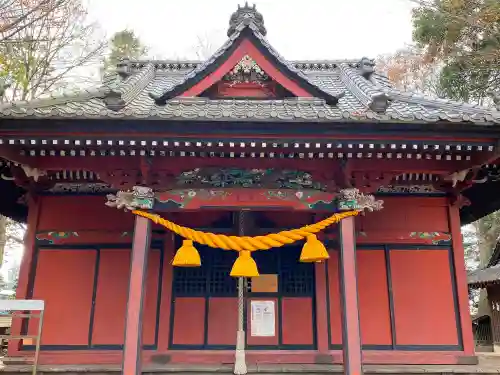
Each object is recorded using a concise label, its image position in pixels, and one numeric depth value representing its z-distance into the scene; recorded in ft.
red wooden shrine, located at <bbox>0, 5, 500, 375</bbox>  18.24
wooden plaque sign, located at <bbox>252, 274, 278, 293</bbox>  24.58
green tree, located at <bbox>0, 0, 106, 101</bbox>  42.47
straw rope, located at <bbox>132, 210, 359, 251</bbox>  19.60
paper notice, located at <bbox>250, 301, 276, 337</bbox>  23.95
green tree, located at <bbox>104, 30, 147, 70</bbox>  80.38
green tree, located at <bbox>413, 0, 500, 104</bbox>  44.96
